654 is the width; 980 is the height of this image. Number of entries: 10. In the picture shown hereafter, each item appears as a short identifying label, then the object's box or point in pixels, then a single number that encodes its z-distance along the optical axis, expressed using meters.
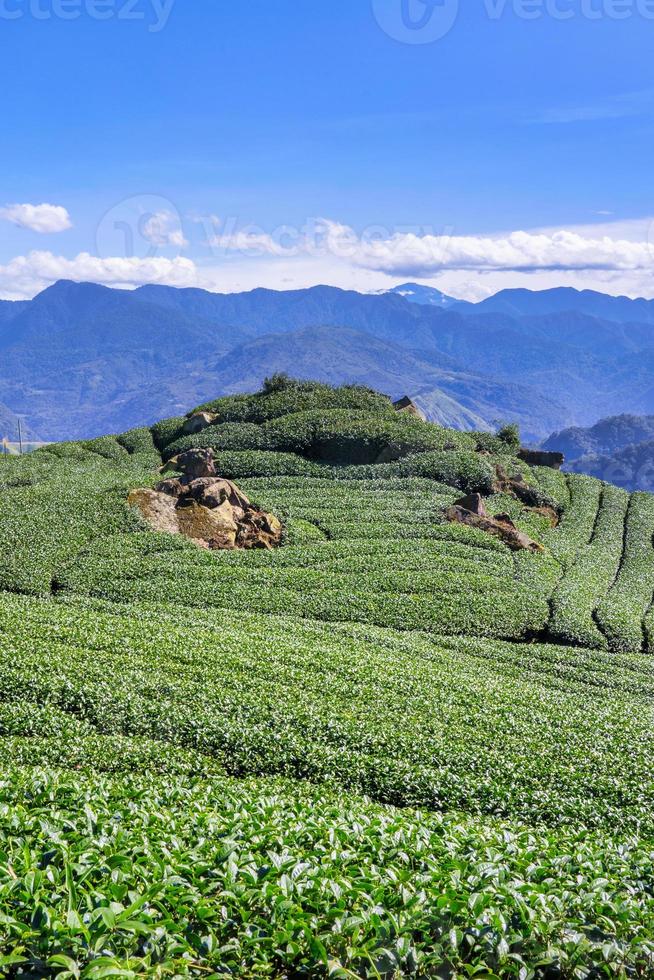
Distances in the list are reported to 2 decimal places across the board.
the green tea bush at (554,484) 63.59
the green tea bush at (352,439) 63.66
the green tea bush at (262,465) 59.62
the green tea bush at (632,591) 36.75
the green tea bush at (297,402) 72.69
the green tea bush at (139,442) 72.75
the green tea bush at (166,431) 75.38
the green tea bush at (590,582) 36.34
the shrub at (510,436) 78.88
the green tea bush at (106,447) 71.38
